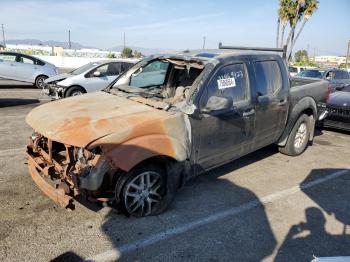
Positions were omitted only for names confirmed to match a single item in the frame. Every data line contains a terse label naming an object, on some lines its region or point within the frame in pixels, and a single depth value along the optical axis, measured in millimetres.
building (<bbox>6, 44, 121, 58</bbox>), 44219
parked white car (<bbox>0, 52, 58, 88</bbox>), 15259
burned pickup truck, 3564
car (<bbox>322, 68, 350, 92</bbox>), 15219
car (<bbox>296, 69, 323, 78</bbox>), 15945
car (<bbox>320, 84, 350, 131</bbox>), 8492
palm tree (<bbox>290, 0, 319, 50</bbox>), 31078
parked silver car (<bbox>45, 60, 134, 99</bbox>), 11195
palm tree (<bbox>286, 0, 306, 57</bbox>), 31250
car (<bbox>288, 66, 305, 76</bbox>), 20908
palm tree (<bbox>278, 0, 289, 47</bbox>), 32109
